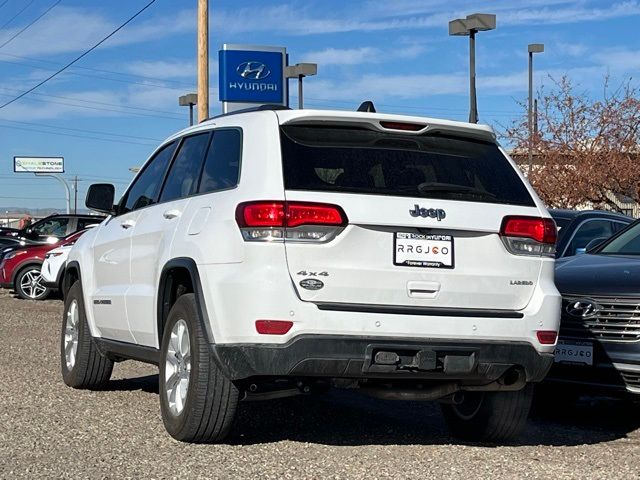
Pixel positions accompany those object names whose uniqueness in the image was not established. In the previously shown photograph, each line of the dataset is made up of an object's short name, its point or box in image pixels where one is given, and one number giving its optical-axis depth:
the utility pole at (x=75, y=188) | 117.33
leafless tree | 32.56
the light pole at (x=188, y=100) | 29.64
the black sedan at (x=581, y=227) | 10.80
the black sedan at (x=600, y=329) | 7.16
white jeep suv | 5.63
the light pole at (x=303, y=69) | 26.58
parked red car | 21.62
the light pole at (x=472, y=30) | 21.38
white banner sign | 108.82
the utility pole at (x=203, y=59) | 19.73
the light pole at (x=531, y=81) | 31.52
